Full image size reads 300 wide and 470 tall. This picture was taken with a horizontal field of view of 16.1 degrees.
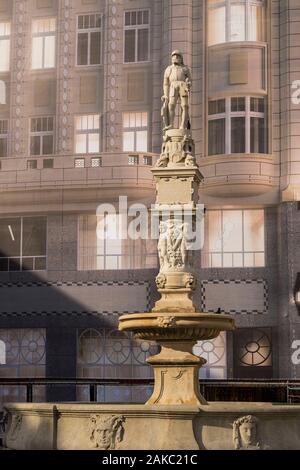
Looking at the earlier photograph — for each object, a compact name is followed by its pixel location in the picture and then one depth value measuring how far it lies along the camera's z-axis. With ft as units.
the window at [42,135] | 109.91
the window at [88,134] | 109.19
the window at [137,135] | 108.17
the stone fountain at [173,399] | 48.32
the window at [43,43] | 111.75
